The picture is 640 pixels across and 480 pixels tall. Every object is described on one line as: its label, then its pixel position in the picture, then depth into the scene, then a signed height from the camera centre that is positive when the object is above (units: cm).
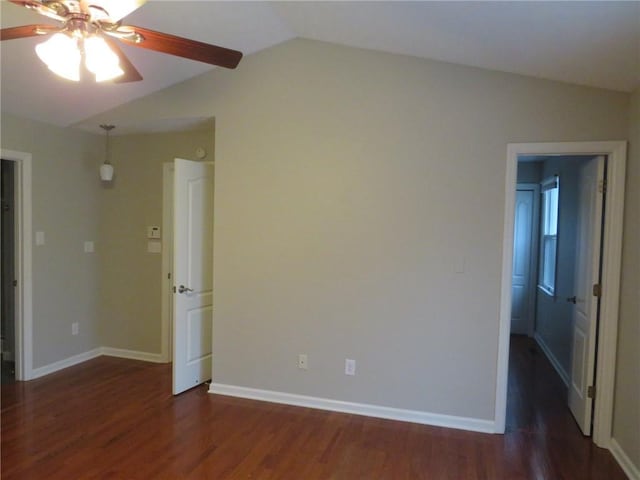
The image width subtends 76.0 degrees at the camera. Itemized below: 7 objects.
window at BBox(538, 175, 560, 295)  471 +0
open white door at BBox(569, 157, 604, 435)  282 -41
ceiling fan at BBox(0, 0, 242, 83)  165 +83
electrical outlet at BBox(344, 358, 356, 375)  323 -108
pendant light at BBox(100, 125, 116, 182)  412 +53
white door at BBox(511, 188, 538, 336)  559 -39
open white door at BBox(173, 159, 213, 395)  345 -42
